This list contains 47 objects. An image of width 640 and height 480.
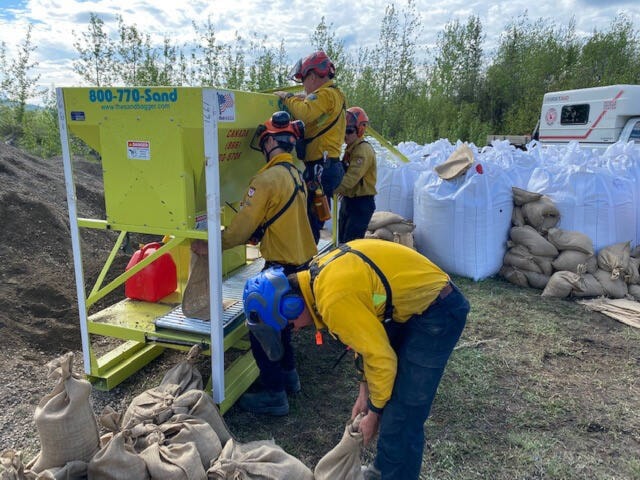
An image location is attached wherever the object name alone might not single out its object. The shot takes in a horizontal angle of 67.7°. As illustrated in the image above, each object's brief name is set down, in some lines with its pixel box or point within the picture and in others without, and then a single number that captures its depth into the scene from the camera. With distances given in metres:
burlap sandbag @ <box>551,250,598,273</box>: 5.27
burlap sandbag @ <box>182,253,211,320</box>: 3.00
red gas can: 3.46
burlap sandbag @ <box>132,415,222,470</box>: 2.23
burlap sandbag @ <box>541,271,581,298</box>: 5.12
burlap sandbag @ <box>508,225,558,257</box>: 5.41
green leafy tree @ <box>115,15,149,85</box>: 10.04
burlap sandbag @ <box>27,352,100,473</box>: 2.02
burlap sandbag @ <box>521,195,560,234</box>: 5.49
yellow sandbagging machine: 2.62
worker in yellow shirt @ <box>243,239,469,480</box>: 1.85
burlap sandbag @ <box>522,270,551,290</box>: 5.43
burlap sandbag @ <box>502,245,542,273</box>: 5.45
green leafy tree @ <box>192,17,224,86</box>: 10.34
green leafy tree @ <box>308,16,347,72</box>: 12.53
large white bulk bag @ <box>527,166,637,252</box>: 5.44
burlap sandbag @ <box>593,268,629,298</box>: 5.14
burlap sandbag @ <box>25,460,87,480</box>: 1.85
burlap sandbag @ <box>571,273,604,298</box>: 5.14
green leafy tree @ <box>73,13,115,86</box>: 9.84
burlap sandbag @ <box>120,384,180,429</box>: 2.39
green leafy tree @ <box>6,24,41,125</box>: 10.18
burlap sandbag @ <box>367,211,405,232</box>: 5.95
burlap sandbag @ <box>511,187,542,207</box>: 5.61
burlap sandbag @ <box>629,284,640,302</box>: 5.16
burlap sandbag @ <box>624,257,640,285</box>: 5.23
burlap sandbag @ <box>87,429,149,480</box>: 1.96
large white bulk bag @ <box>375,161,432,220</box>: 6.58
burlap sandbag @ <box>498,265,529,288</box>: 5.48
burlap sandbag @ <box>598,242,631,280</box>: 5.15
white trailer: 9.73
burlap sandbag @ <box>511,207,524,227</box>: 5.68
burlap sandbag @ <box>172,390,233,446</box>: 2.49
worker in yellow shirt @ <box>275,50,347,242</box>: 3.53
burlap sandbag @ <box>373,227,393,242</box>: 5.87
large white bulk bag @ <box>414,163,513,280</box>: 5.45
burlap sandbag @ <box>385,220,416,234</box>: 5.88
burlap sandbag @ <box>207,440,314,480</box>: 2.05
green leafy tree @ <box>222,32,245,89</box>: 10.50
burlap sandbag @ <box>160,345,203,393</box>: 2.75
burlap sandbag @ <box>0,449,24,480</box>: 1.78
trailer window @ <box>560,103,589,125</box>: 10.68
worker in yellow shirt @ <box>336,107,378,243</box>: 4.62
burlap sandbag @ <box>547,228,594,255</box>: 5.27
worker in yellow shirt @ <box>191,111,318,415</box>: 2.89
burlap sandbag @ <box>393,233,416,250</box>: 5.75
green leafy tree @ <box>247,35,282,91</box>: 10.44
